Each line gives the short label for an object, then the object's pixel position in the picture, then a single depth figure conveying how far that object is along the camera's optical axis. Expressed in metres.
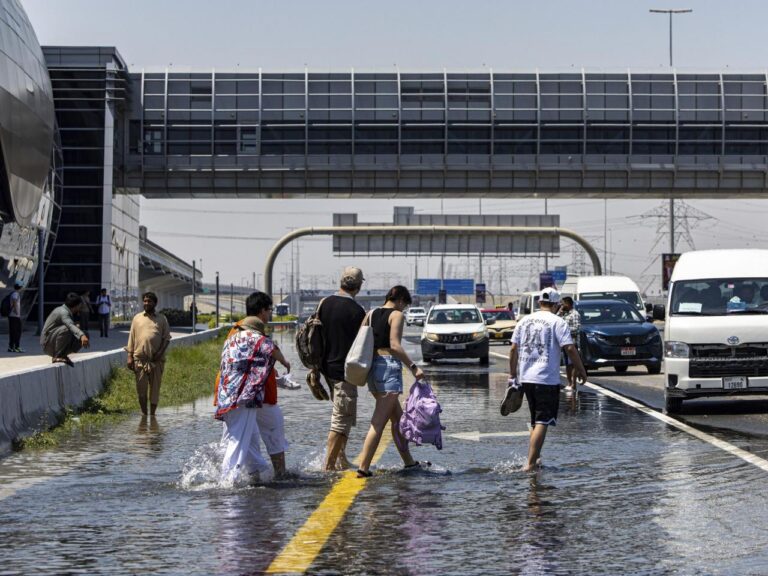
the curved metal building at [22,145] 46.19
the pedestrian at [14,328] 36.34
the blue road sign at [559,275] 117.58
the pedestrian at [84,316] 47.38
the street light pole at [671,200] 77.62
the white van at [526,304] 53.68
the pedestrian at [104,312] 51.00
